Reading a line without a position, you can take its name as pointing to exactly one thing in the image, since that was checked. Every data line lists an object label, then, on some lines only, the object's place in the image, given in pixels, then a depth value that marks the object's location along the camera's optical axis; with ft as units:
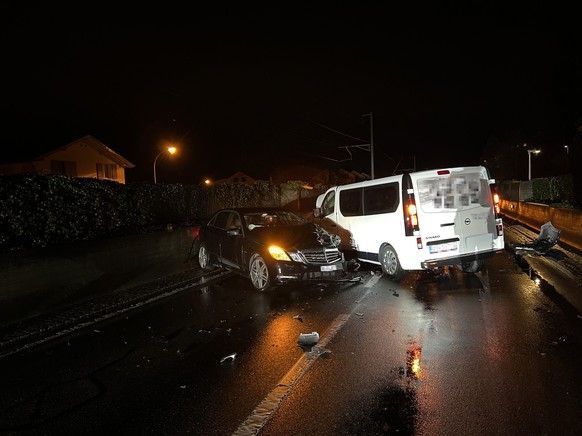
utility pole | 116.67
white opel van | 27.07
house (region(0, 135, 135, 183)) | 89.25
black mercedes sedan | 27.17
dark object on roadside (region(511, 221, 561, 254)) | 39.42
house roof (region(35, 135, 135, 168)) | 93.66
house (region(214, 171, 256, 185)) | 244.22
